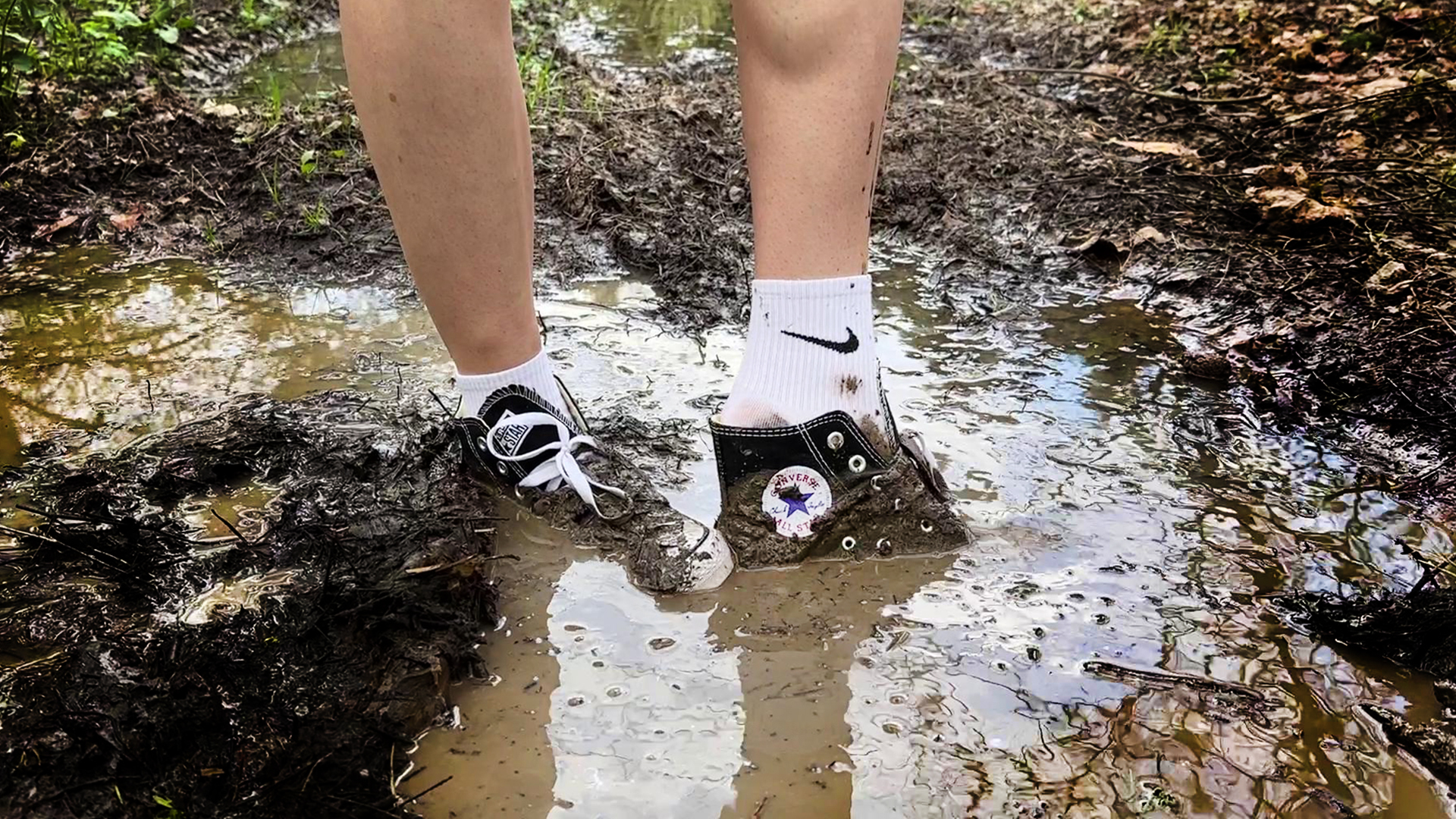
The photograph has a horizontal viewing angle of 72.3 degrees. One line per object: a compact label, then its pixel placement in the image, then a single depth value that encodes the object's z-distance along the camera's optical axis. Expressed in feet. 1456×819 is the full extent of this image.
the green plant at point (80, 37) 11.02
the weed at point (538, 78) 11.84
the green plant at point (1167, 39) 14.42
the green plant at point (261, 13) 15.98
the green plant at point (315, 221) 9.02
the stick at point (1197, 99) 11.76
